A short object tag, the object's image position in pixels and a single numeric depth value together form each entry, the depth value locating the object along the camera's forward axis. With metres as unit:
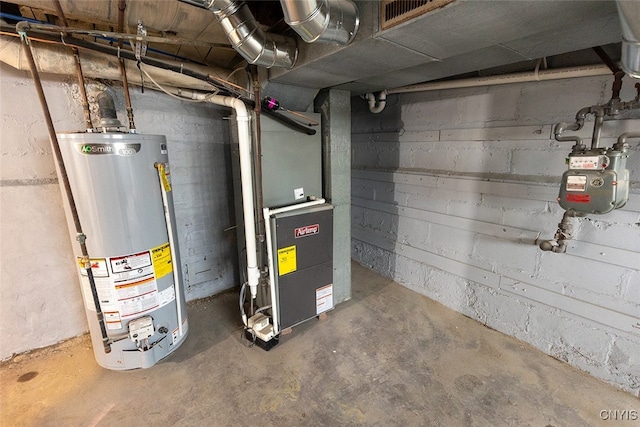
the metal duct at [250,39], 1.23
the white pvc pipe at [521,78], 1.52
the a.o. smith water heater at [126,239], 1.48
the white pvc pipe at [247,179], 1.75
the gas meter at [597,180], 1.37
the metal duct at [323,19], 1.04
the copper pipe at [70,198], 1.37
